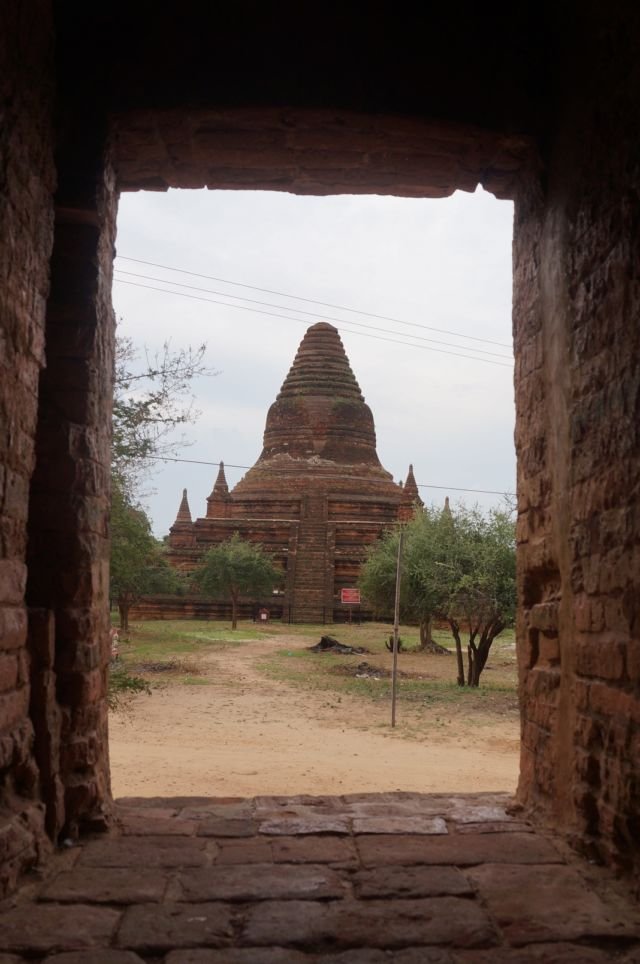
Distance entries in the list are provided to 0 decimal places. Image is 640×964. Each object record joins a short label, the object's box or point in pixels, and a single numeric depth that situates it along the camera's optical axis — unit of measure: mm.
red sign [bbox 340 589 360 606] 18500
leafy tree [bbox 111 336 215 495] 11211
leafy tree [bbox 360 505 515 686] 15320
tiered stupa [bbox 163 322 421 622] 30359
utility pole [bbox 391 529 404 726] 10531
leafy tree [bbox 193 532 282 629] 26094
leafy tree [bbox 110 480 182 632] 12773
